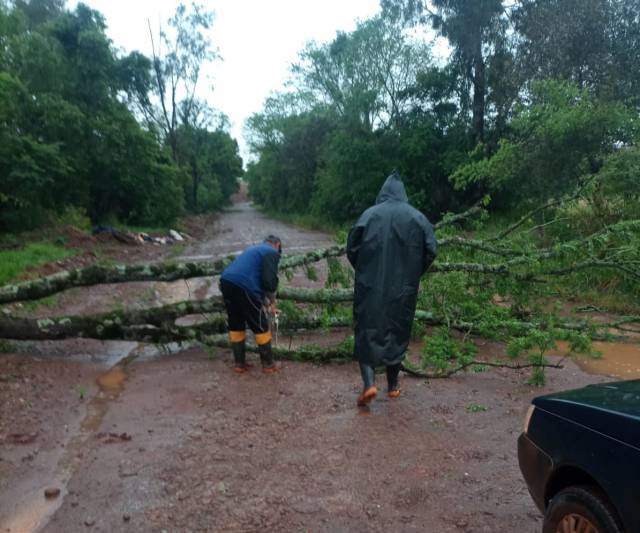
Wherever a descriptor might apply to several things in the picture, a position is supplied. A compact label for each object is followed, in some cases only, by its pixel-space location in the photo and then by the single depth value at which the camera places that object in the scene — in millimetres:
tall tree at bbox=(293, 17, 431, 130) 29203
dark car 2035
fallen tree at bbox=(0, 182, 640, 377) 6570
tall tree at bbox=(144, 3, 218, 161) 36656
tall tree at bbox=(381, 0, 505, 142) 22734
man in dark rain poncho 4660
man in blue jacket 5816
